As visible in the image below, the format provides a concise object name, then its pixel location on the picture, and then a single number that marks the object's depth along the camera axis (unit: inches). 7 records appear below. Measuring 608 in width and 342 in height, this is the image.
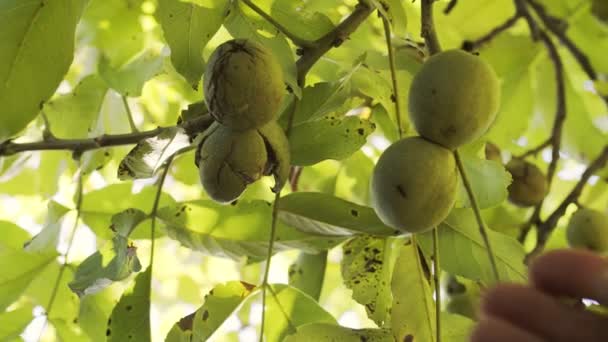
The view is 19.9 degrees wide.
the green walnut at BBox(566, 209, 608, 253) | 41.8
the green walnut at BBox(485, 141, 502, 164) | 45.2
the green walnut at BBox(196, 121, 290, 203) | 34.3
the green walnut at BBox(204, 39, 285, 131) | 33.7
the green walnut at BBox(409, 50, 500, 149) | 34.2
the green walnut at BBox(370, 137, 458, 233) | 33.8
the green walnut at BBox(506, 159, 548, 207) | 45.9
